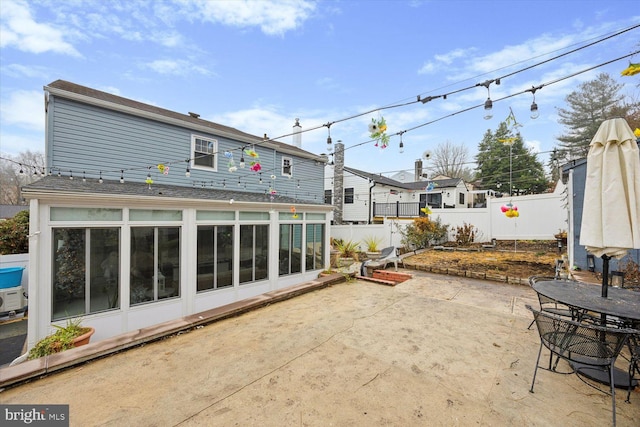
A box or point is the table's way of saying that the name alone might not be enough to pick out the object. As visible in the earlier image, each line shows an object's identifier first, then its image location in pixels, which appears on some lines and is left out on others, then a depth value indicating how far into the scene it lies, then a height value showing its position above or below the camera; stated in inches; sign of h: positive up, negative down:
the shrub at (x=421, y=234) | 455.2 -37.3
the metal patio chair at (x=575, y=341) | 81.3 -45.3
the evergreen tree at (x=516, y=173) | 847.1 +146.0
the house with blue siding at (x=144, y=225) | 170.1 -11.3
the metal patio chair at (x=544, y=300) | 114.6 -44.6
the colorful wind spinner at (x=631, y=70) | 104.3 +60.6
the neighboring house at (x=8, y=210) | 676.2 +0.5
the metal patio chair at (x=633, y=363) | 87.5 -53.3
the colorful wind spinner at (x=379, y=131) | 179.4 +59.1
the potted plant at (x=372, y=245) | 473.4 -63.8
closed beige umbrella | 99.2 +8.2
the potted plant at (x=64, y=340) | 125.5 -69.6
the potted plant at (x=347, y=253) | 433.8 -74.3
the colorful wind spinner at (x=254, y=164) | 238.0 +51.9
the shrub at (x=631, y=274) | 178.6 -42.6
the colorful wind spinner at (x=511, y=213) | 324.8 +1.4
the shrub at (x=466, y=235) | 493.7 -41.6
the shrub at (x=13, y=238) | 300.7 -33.0
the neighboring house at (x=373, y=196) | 685.9 +50.2
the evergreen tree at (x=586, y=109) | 752.3 +335.4
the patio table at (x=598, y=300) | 91.7 -34.8
